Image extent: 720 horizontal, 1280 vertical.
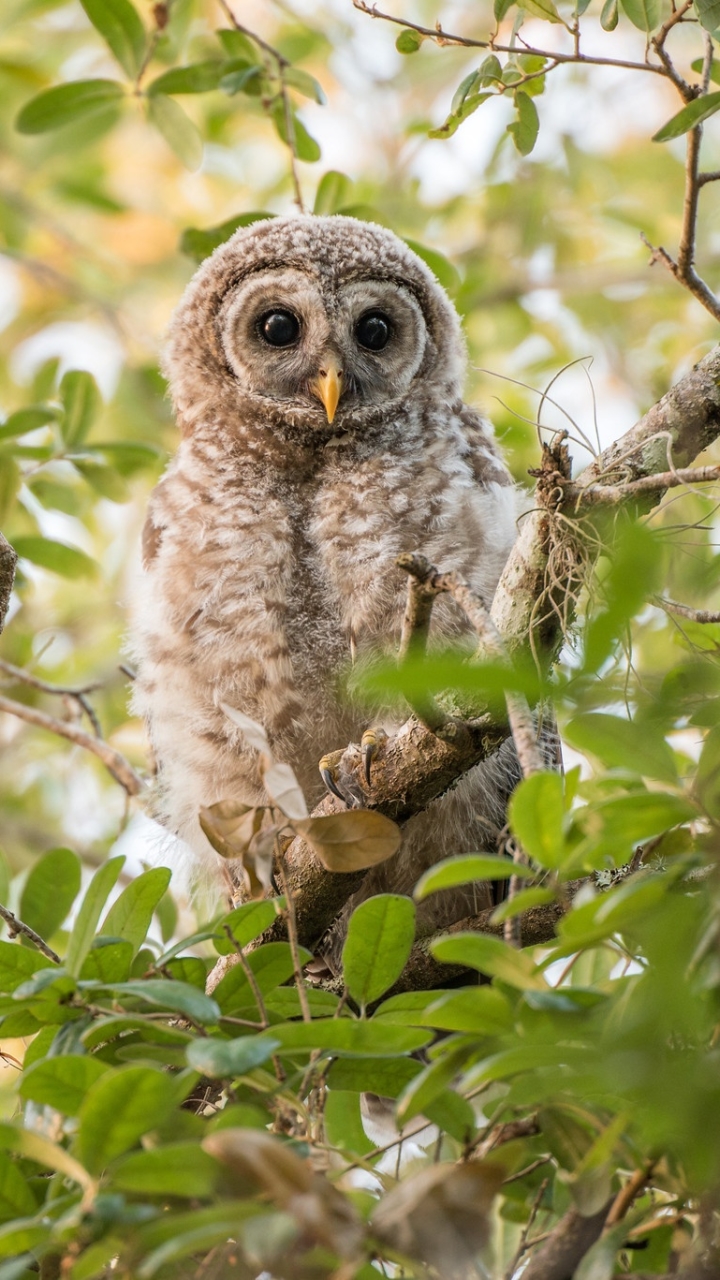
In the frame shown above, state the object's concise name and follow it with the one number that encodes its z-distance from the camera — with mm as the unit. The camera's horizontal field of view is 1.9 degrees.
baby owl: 9334
